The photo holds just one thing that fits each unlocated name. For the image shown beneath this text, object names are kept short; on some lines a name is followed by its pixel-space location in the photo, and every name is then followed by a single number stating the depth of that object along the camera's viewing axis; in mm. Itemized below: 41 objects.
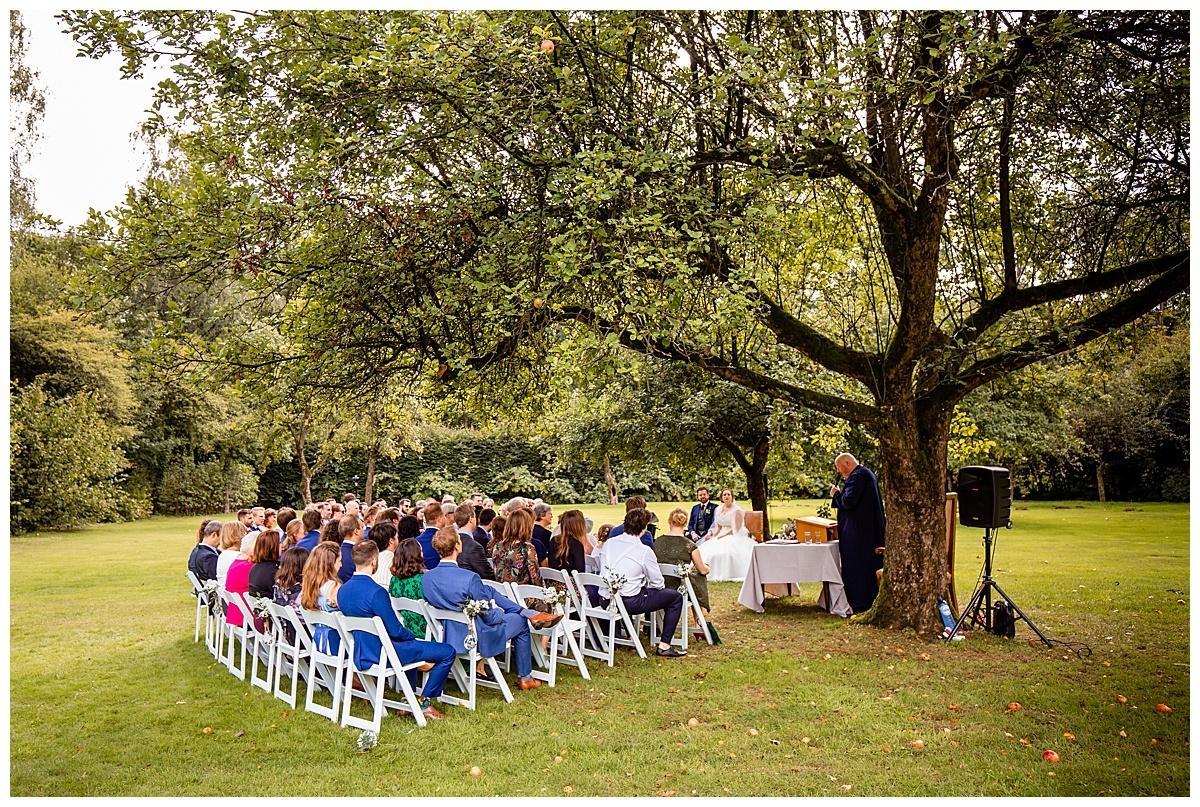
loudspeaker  8484
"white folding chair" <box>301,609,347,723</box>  6227
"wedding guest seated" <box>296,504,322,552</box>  8469
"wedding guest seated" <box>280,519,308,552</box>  8891
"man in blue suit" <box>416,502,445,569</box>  8648
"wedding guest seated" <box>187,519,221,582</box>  8984
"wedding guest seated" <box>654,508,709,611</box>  9008
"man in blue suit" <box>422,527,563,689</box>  6633
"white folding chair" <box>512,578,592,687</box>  7352
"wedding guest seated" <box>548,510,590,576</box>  8531
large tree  6523
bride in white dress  13938
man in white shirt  8258
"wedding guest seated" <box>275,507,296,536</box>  9250
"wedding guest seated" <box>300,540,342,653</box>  6637
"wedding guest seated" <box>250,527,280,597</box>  7555
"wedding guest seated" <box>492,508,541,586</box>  8203
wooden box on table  11117
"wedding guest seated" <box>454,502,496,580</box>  7938
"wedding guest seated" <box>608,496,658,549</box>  8716
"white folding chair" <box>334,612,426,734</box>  6031
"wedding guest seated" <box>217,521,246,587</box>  8211
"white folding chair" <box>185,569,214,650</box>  8773
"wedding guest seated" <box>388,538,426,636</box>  6859
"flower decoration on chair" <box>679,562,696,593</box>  8656
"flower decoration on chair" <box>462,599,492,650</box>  6492
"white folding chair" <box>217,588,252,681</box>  7561
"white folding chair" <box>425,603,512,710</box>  6641
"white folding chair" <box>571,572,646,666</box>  8016
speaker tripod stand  8625
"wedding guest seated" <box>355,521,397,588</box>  7391
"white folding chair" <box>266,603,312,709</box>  6594
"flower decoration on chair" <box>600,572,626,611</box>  7941
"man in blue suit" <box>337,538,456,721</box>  6297
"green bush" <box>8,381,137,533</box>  24375
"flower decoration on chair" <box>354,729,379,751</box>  5754
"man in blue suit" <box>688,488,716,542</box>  15031
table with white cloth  10617
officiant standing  10312
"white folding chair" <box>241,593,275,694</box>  7246
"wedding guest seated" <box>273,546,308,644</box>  7289
